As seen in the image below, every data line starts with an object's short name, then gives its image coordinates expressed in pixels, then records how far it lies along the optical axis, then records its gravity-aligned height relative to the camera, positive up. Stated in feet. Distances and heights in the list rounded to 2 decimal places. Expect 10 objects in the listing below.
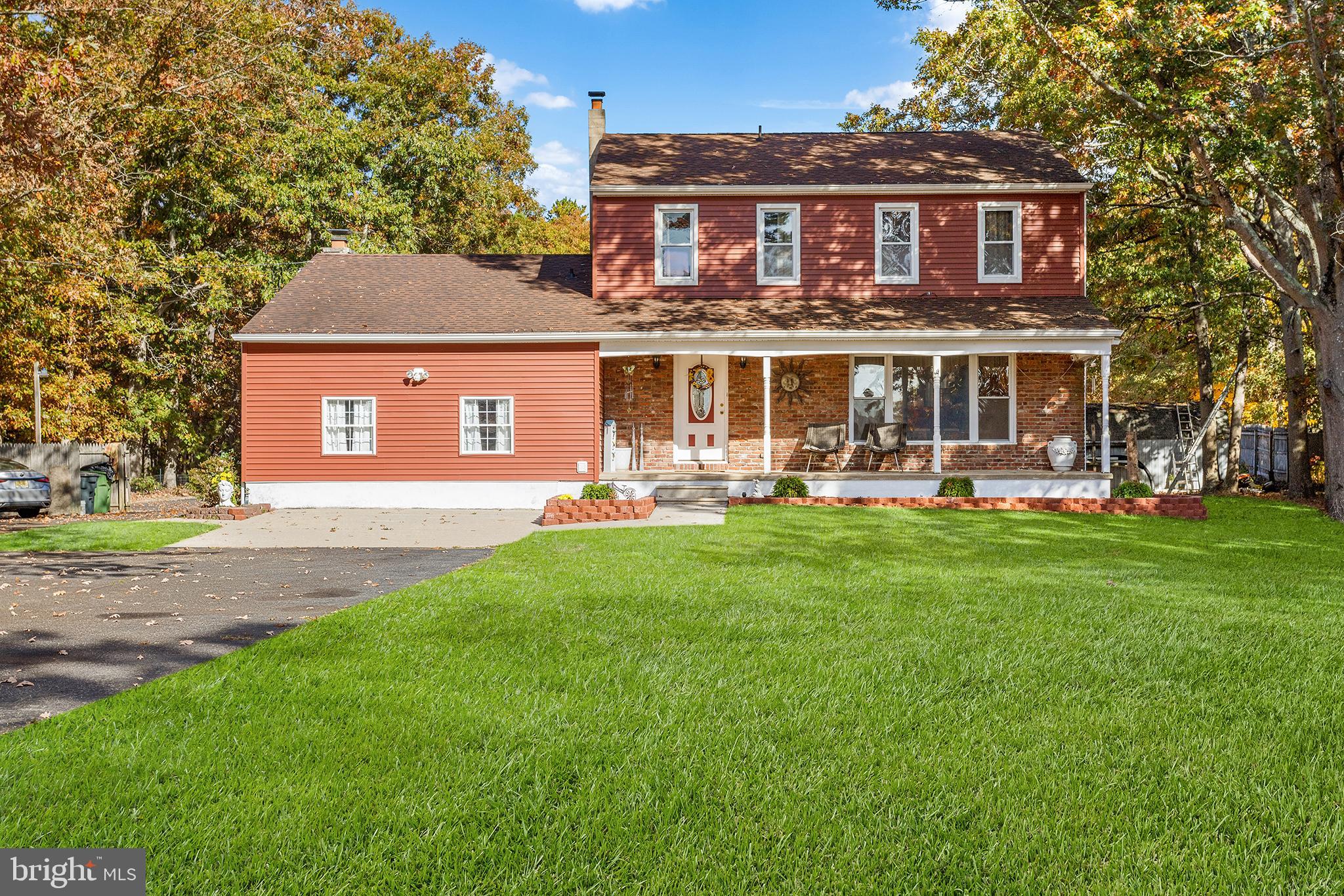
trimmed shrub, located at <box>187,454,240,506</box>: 53.98 -2.76
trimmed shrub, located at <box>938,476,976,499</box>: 48.32 -3.27
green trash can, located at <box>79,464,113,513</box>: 51.72 -3.56
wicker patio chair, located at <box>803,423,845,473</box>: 52.60 -0.42
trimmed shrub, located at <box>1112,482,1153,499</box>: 46.03 -3.30
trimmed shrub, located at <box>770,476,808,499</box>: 48.19 -3.24
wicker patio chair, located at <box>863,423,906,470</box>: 52.70 -0.47
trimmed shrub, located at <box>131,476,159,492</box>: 69.67 -4.21
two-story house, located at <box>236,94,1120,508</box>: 51.06 +5.17
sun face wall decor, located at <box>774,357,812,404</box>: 55.62 +3.18
